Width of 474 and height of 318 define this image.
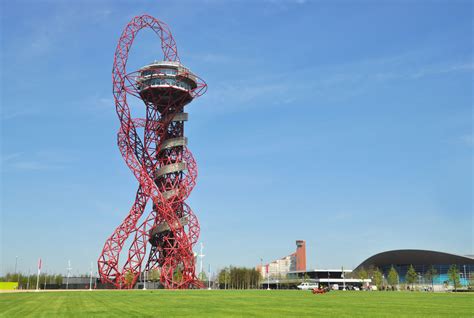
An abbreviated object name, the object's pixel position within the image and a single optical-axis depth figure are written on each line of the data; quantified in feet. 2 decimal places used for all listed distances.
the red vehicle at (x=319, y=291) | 155.33
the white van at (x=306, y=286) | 280.31
